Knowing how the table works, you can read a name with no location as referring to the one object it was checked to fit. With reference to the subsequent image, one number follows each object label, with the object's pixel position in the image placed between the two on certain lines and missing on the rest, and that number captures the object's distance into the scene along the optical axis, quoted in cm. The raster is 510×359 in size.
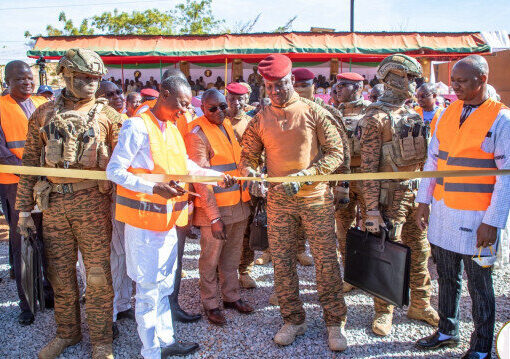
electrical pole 2264
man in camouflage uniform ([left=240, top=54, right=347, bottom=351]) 333
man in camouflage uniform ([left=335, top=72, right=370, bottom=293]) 444
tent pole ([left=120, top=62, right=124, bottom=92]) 1395
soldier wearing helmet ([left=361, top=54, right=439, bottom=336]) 349
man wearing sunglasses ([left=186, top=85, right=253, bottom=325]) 372
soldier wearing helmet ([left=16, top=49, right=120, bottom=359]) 305
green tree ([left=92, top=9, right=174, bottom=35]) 3442
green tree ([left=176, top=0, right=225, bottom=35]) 3694
